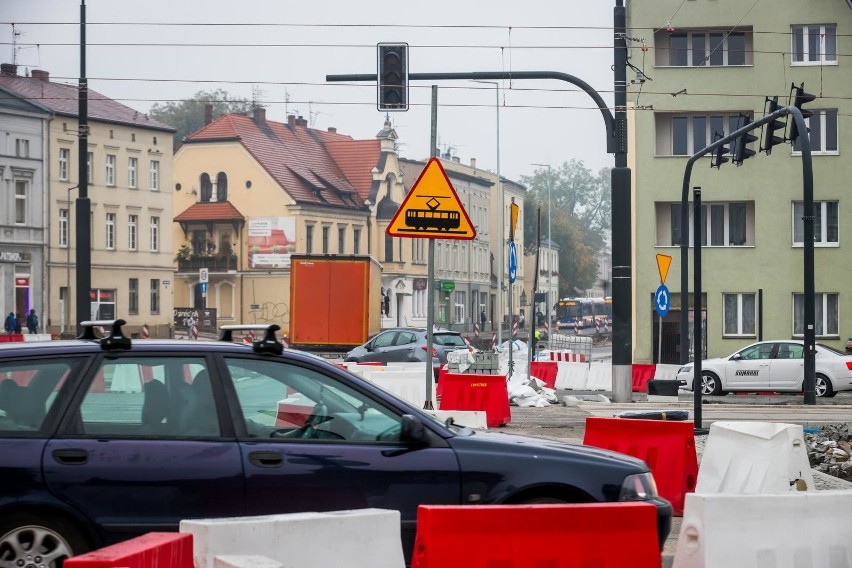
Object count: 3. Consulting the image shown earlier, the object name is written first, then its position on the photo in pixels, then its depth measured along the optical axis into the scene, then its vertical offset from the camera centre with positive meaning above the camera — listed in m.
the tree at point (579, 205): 142.38 +12.17
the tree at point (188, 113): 121.69 +17.27
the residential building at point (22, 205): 67.88 +5.16
